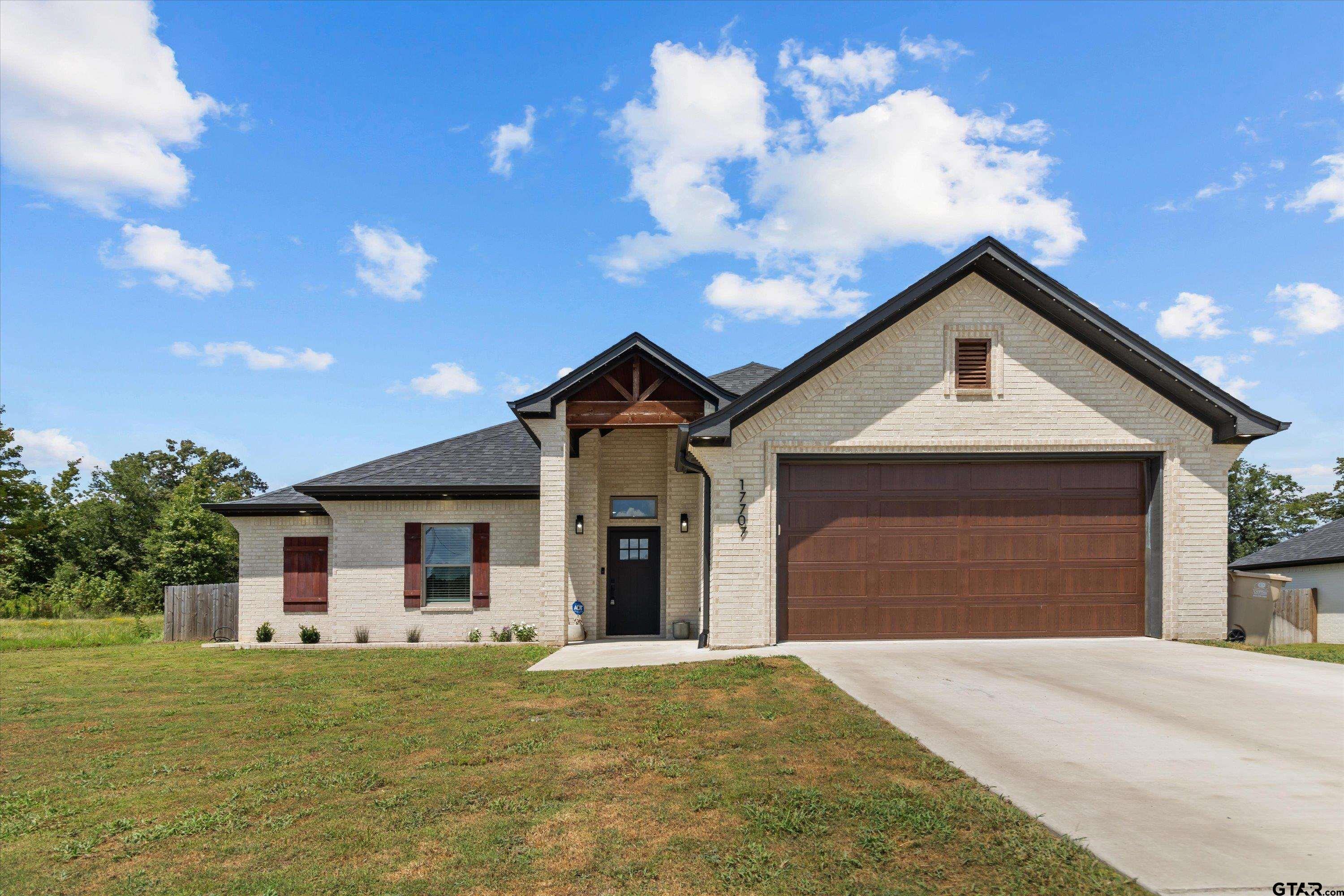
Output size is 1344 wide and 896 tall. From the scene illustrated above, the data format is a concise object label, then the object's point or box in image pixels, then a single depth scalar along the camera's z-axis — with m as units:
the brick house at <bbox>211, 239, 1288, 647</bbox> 12.23
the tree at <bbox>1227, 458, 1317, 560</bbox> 48.12
